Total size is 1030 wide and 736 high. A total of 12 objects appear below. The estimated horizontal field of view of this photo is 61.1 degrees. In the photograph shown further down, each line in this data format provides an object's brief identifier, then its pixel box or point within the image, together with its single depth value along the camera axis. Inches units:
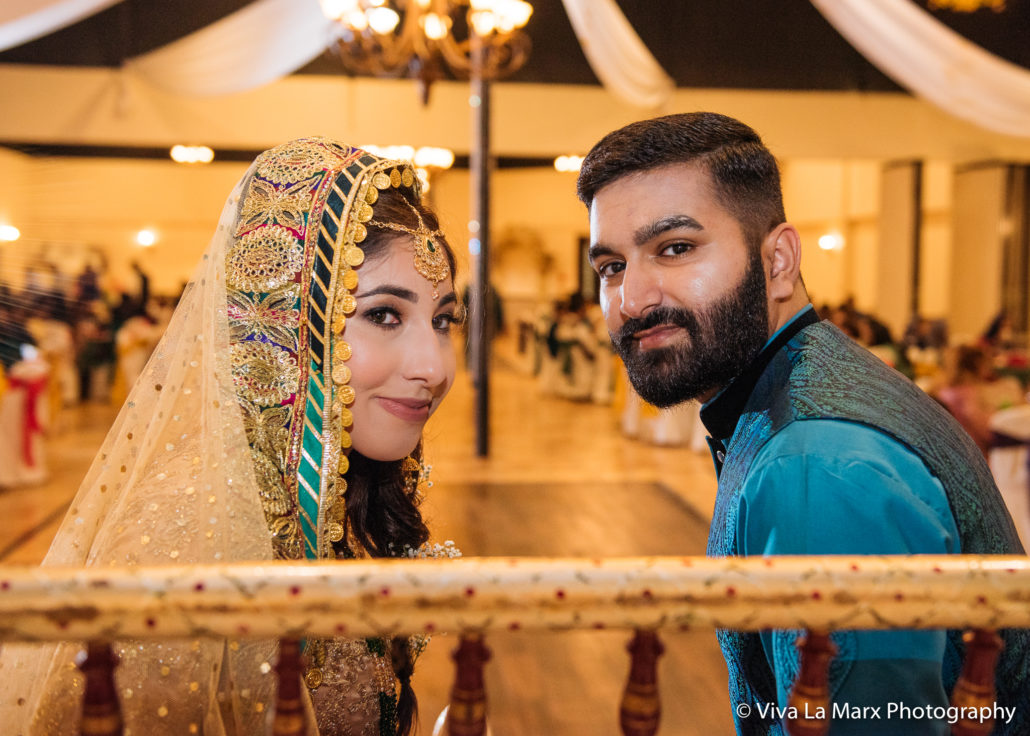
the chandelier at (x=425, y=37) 230.9
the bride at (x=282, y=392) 44.6
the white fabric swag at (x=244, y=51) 241.9
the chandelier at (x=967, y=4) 222.7
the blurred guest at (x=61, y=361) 312.9
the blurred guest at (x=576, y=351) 438.6
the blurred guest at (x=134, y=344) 388.2
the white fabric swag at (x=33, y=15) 102.3
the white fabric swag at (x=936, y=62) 167.6
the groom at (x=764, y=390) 36.7
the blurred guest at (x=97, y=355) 399.9
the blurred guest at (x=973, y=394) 171.5
